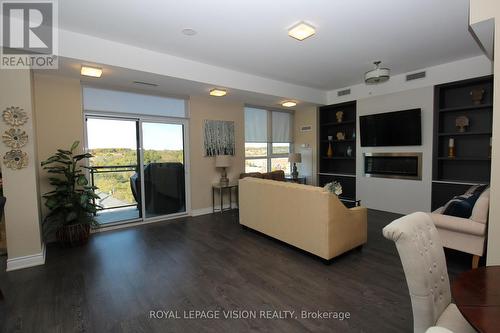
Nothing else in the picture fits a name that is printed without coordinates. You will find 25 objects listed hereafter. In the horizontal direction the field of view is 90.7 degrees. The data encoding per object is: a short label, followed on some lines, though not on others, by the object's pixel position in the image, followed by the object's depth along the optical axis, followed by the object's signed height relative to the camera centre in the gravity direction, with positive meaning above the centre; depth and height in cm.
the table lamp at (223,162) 534 -14
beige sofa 288 -82
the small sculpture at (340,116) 622 +97
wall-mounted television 475 +51
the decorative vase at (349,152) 611 +5
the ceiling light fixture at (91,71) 331 +118
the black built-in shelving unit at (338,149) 609 +14
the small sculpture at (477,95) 411 +95
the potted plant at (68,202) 351 -63
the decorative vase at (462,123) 431 +52
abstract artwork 546 +42
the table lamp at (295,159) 650 -13
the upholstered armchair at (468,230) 256 -83
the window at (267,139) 631 +42
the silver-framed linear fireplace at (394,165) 485 -25
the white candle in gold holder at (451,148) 447 +8
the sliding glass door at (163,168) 479 -24
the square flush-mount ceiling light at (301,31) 283 +145
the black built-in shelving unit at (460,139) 420 +25
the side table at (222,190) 552 -79
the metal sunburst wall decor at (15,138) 285 +24
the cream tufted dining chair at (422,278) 125 -65
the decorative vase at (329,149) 653 +14
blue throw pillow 281 -62
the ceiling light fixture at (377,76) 378 +120
